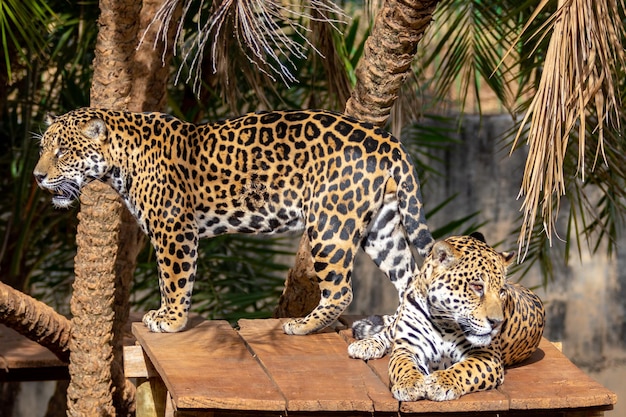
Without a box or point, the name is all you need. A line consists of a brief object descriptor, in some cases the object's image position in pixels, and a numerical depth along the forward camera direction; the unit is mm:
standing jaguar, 12281
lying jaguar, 11008
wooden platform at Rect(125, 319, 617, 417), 10766
